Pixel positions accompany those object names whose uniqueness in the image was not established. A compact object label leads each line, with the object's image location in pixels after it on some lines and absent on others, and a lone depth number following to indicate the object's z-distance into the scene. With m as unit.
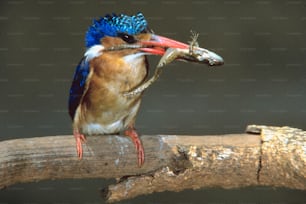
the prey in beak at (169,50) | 5.00
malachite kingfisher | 5.20
